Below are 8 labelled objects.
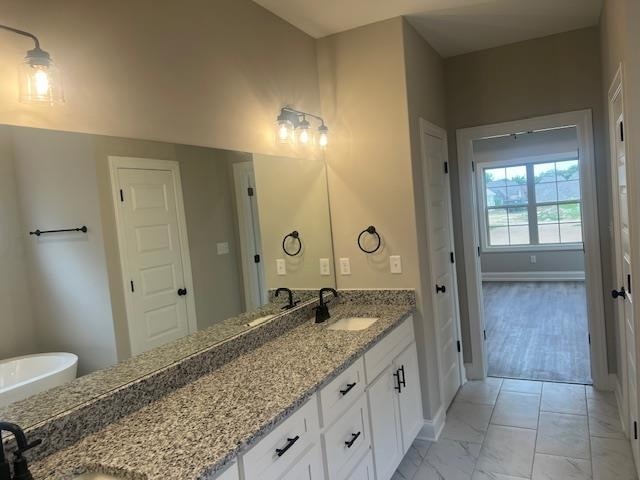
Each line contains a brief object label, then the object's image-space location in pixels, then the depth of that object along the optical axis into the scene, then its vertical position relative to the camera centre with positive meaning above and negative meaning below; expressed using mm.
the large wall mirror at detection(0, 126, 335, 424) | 1451 -57
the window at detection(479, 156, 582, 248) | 8031 -48
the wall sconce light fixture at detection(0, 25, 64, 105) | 1430 +510
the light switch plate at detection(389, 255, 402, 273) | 3049 -319
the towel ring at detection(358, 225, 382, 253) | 3086 -125
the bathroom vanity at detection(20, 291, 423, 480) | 1353 -619
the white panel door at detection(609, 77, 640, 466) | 2338 -342
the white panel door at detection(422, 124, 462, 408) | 3262 -362
